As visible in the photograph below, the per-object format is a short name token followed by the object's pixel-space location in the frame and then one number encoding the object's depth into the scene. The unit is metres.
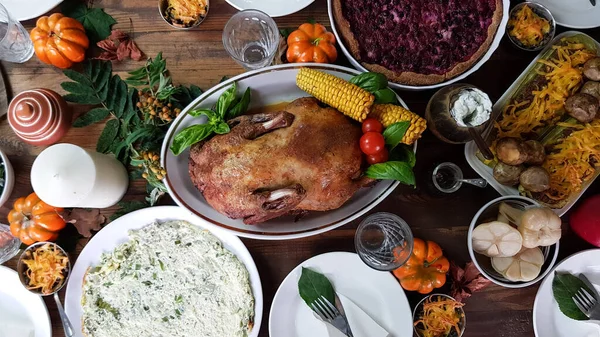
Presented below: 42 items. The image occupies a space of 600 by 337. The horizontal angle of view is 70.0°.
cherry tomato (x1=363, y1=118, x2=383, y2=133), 0.57
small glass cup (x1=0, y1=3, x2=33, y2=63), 0.64
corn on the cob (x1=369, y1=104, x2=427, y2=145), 0.58
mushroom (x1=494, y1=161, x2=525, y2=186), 0.61
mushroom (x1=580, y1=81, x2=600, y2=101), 0.61
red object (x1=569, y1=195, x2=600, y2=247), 0.64
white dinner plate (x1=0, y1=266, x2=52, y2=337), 0.66
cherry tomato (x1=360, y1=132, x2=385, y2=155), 0.56
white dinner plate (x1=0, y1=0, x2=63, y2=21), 0.67
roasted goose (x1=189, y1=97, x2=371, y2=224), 0.56
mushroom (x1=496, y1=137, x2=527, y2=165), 0.59
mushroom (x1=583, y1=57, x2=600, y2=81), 0.61
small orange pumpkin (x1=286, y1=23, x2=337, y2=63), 0.64
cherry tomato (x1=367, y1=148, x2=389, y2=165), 0.57
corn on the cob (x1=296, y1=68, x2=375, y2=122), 0.56
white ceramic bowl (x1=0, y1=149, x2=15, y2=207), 0.66
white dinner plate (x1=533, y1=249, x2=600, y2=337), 0.65
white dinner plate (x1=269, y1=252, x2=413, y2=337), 0.65
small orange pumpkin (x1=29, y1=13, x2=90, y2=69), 0.64
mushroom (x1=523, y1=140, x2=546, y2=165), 0.60
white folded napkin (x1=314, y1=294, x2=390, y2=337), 0.65
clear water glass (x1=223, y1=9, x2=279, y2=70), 0.65
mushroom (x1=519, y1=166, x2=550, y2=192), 0.60
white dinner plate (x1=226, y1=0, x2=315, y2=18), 0.66
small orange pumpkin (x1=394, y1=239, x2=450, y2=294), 0.64
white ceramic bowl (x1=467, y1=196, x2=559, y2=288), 0.62
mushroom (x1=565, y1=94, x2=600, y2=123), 0.60
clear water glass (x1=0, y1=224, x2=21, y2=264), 0.65
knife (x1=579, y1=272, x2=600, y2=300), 0.64
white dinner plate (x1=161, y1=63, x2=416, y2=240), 0.62
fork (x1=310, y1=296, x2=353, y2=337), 0.63
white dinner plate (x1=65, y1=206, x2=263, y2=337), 0.65
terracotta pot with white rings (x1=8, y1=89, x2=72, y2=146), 0.60
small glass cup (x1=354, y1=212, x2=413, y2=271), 0.62
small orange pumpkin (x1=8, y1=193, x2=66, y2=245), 0.63
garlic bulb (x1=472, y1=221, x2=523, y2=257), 0.60
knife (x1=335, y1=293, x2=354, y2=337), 0.63
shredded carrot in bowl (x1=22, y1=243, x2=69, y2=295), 0.63
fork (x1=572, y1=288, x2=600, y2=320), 0.63
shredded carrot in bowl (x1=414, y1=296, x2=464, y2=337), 0.64
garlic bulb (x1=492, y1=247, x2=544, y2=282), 0.61
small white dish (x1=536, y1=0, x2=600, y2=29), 0.68
